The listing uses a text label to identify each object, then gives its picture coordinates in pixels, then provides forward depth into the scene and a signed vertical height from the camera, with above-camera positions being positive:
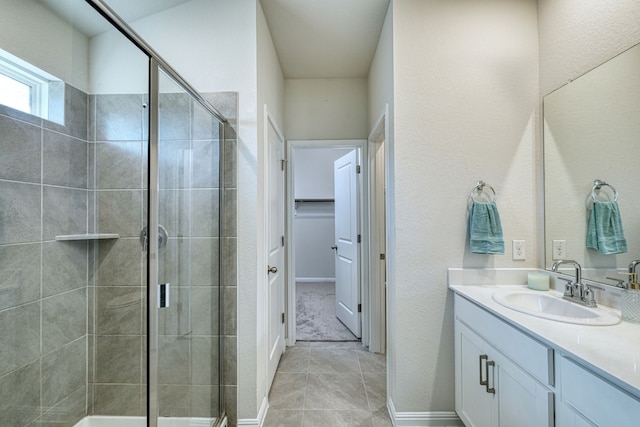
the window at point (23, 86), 1.23 +0.61
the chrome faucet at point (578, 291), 1.31 -0.36
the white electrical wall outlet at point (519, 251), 1.73 -0.21
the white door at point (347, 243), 2.88 -0.28
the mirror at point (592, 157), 1.24 +0.29
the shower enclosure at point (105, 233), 1.26 -0.07
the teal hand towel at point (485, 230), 1.67 -0.08
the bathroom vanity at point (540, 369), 0.78 -0.53
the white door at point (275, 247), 2.05 -0.24
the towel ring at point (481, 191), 1.73 +0.15
